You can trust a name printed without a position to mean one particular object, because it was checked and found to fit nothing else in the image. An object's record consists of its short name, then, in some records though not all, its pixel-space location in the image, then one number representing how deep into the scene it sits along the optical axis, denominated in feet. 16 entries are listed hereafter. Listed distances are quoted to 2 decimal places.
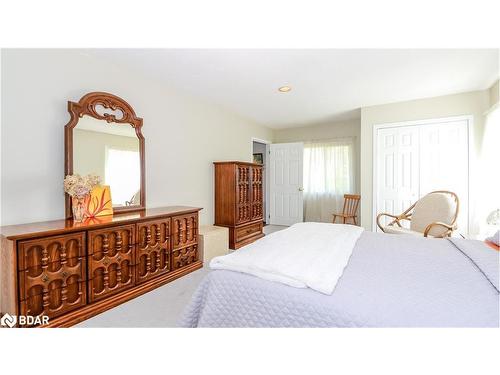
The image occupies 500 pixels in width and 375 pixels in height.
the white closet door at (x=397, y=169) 12.60
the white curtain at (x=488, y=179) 9.72
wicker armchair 9.20
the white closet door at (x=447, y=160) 11.61
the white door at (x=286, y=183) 18.02
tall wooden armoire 12.66
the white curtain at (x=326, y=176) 17.10
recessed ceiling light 10.64
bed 3.01
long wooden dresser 5.26
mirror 7.38
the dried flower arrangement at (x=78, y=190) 6.68
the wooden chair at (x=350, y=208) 15.56
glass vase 6.84
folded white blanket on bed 3.76
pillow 5.84
